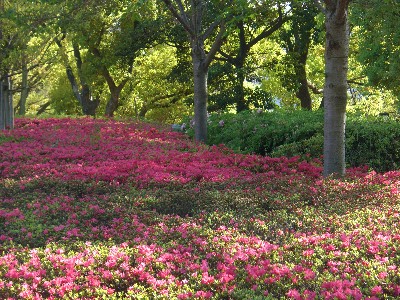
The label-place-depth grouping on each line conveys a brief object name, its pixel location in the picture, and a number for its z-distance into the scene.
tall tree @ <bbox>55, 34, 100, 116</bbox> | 33.41
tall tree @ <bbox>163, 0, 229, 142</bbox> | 13.43
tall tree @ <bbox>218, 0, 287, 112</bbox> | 20.94
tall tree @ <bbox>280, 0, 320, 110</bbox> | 21.16
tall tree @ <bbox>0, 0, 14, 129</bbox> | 16.61
